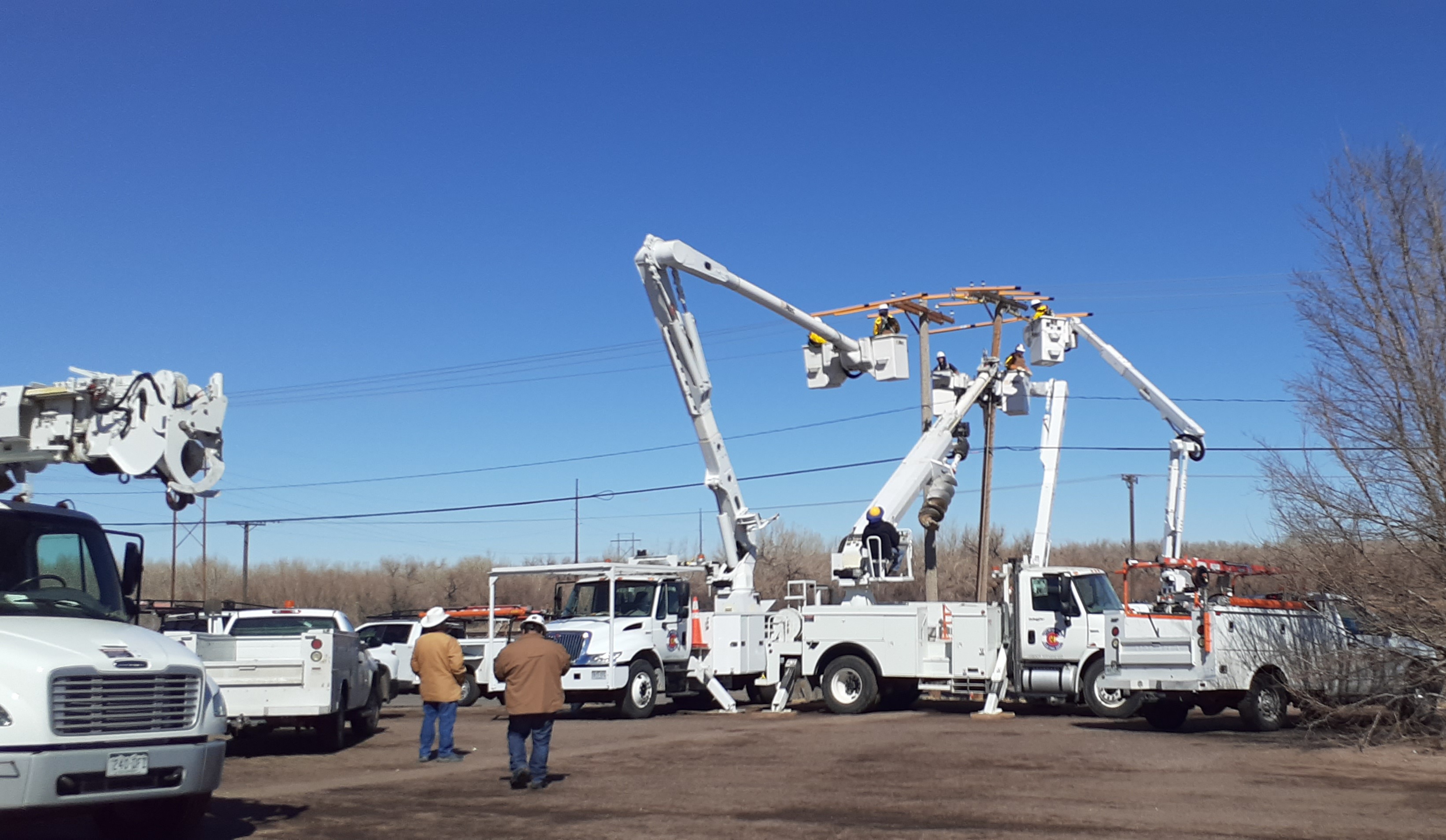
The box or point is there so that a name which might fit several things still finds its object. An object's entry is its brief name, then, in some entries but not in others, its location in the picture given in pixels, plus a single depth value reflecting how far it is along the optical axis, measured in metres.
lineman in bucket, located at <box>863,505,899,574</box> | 23.39
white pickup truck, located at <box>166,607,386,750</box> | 15.48
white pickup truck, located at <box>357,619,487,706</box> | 25.75
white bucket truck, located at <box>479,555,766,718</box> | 20.69
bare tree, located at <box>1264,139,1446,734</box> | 14.95
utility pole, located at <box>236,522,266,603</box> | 61.85
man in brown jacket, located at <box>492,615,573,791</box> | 12.10
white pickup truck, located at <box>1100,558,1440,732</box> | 16.34
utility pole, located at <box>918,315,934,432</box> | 26.89
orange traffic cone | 22.62
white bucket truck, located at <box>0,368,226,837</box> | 8.04
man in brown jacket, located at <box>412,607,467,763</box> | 15.18
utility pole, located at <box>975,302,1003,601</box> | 27.61
